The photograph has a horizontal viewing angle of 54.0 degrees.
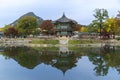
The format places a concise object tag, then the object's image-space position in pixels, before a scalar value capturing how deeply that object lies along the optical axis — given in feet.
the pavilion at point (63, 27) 115.51
